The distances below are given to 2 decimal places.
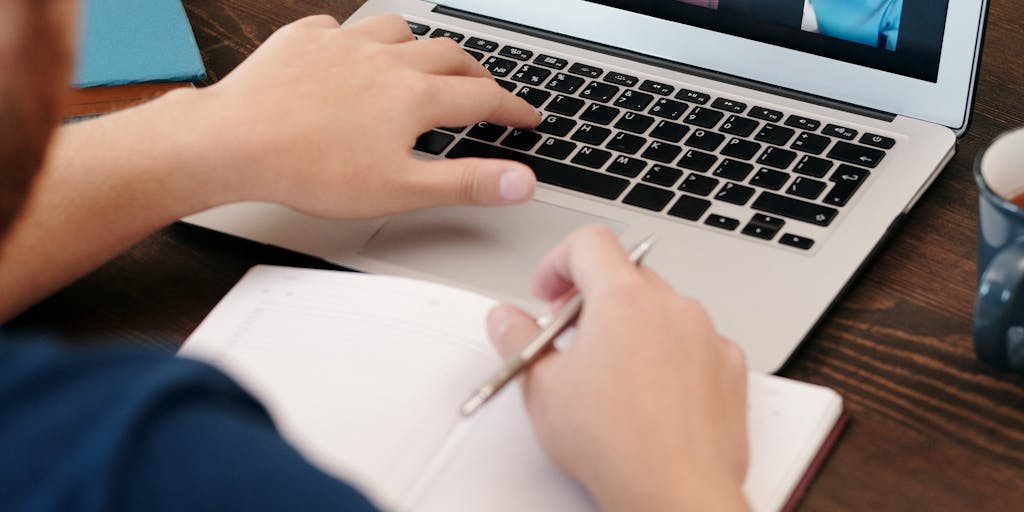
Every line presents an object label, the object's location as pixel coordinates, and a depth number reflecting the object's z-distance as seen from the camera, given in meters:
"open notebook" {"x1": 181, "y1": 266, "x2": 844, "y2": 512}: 1.00
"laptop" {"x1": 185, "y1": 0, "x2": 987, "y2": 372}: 1.12
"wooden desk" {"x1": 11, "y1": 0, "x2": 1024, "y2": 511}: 1.04
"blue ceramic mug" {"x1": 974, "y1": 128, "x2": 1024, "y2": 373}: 1.03
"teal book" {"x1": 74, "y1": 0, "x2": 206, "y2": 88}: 1.24
